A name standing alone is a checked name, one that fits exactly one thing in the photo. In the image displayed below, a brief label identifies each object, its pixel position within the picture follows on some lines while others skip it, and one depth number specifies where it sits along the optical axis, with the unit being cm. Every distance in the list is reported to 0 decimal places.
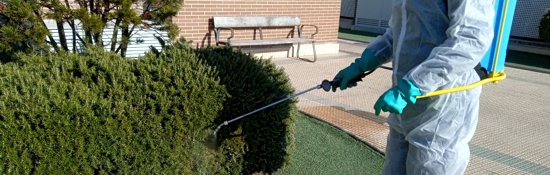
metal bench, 774
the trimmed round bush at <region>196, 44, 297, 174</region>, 274
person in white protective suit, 199
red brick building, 746
